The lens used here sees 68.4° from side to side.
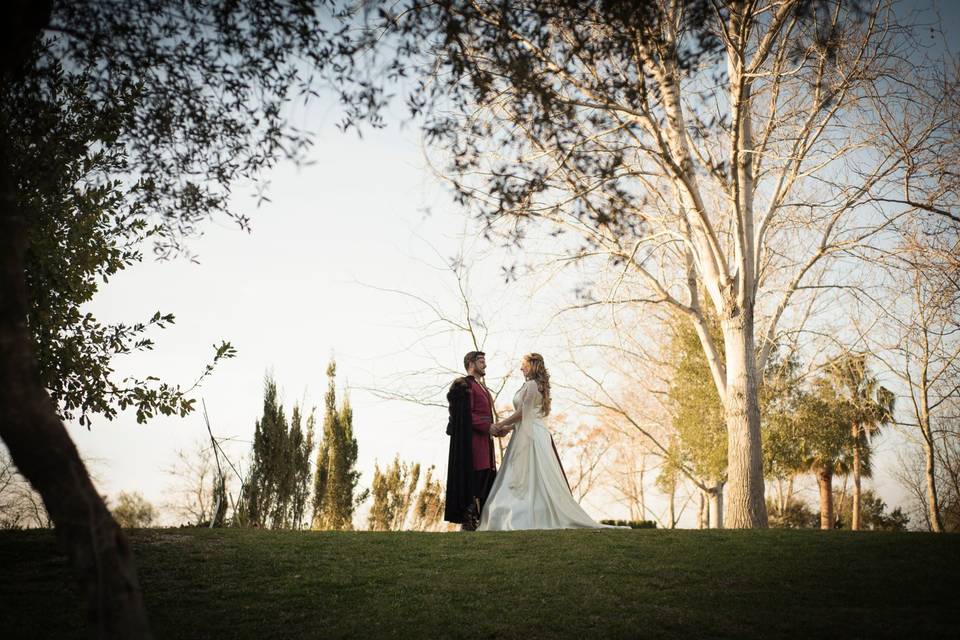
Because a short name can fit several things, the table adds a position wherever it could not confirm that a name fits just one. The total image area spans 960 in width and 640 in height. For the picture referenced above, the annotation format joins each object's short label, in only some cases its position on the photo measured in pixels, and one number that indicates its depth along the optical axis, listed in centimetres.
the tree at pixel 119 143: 395
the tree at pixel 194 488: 2293
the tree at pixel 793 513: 3822
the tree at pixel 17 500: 1402
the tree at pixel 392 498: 2088
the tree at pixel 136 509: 2095
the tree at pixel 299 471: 1523
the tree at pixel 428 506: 2088
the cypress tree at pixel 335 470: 2052
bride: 1101
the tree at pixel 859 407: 2048
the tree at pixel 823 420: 2673
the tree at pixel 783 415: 2580
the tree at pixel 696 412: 2550
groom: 1200
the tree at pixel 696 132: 557
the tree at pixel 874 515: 4216
